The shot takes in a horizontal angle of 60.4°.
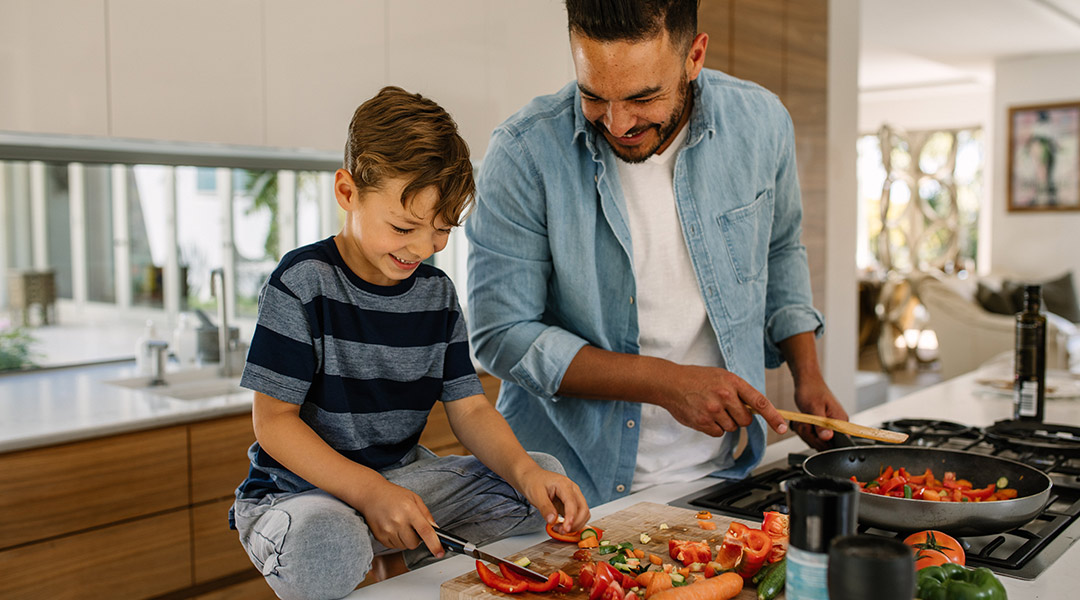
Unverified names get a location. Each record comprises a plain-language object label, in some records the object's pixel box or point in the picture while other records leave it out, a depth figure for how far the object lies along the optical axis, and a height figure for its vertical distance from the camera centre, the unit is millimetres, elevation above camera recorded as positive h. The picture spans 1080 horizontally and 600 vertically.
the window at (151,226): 3100 +24
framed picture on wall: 8305 +679
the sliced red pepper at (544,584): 1029 -390
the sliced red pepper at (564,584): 1041 -394
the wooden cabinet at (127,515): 2189 -713
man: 1577 -73
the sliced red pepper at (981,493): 1326 -375
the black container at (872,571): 663 -242
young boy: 1194 -214
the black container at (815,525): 720 -230
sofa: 6641 -649
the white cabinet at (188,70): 2496 +456
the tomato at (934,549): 1030 -373
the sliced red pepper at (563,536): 1203 -393
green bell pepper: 908 -350
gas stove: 1196 -413
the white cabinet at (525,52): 3455 +690
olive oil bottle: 1972 -275
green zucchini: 1004 -380
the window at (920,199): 8445 +370
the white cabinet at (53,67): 2289 +420
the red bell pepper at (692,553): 1123 -390
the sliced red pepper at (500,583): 1022 -388
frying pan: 1168 -358
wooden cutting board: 1031 -401
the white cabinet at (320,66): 2832 +529
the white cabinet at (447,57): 3162 +618
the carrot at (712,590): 973 -381
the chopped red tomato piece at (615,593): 984 -382
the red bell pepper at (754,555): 1055 -366
